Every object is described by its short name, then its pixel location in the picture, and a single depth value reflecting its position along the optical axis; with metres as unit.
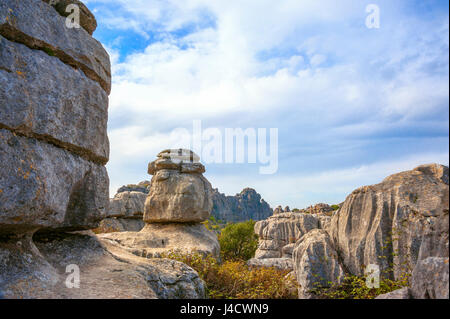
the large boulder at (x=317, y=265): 6.68
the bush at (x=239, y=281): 7.98
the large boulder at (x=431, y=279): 3.24
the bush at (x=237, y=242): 18.81
